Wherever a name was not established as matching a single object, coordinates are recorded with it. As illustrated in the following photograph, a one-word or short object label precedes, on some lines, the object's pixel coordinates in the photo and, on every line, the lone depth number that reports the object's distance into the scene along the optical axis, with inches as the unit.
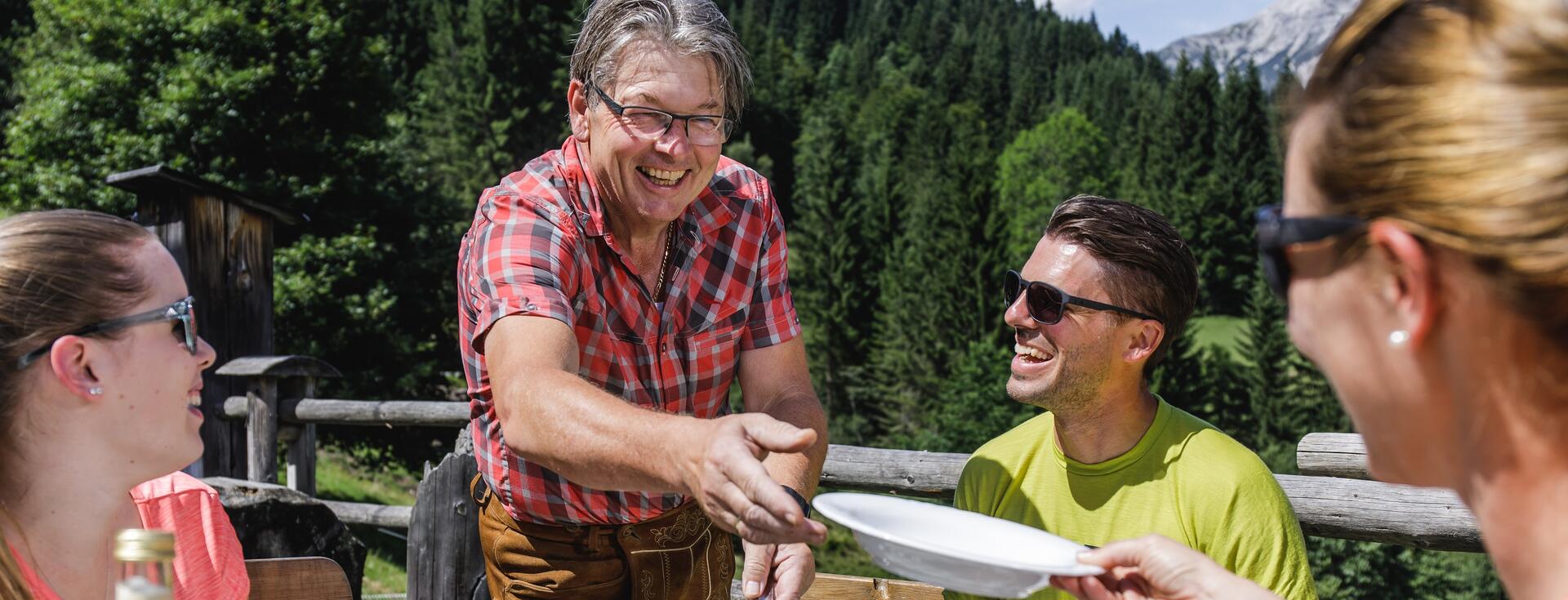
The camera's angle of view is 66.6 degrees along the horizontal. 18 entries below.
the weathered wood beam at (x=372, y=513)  260.1
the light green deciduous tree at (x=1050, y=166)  2432.3
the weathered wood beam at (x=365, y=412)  235.0
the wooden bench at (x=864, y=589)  126.6
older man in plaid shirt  84.9
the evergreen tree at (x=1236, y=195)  2278.5
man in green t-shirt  107.0
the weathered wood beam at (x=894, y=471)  175.6
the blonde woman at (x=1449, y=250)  38.5
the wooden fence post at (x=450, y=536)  133.9
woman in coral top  71.0
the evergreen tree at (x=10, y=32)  951.2
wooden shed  221.9
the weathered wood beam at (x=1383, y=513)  139.1
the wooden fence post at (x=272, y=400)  237.0
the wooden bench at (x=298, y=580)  94.8
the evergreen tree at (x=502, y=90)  1539.1
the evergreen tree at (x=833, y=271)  1905.8
